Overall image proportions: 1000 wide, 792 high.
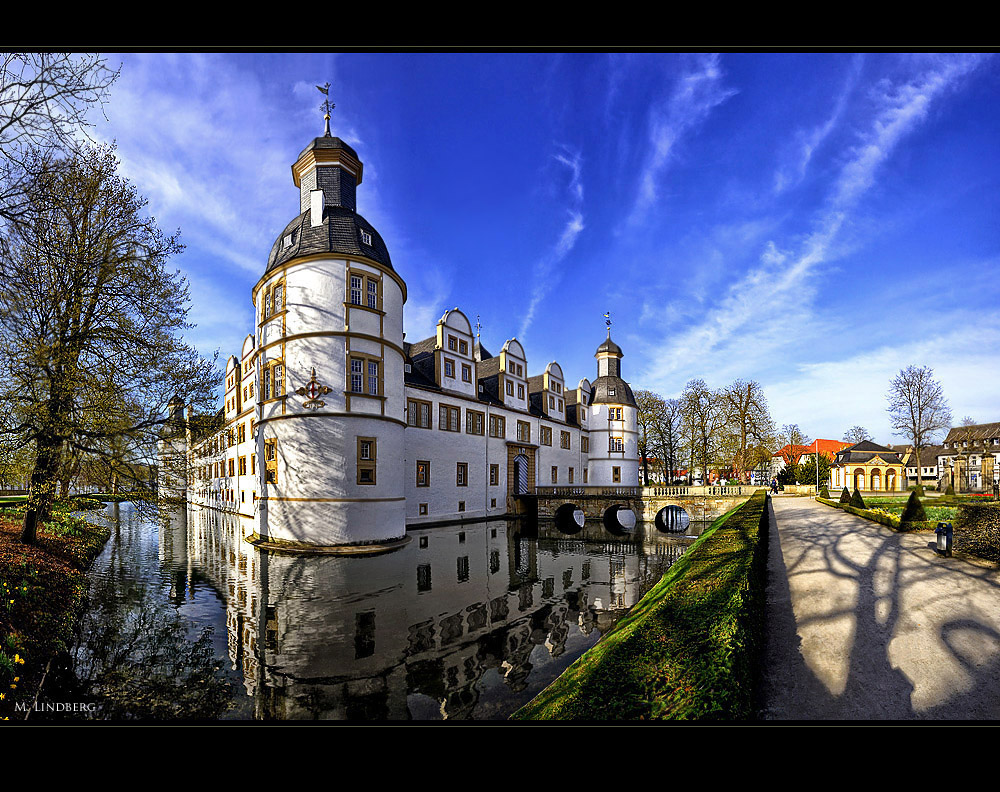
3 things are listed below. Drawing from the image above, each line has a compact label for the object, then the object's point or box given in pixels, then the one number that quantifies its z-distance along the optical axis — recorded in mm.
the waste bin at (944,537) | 11336
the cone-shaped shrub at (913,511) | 16469
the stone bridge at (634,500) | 31438
